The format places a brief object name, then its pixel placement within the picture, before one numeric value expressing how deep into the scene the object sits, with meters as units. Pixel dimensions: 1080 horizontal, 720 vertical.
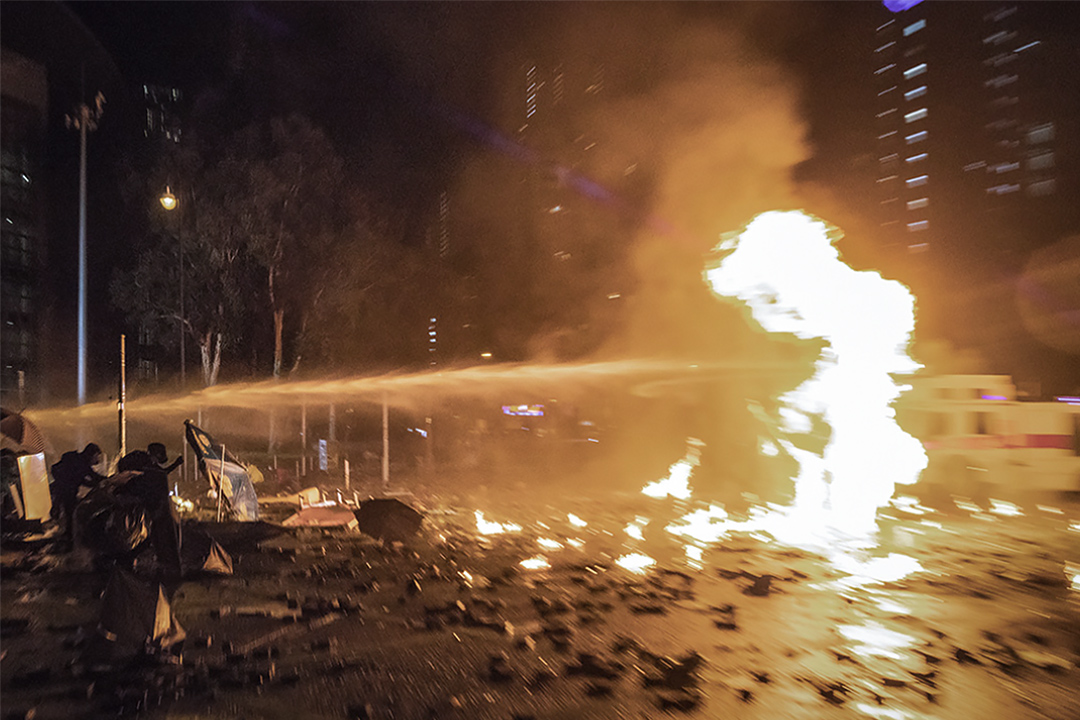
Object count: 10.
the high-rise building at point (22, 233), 27.69
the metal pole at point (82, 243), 16.95
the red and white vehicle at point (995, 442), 10.30
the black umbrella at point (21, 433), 7.80
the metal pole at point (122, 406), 10.09
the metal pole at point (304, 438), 14.91
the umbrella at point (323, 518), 8.81
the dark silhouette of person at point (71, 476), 7.82
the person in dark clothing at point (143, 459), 6.55
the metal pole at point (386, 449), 12.92
